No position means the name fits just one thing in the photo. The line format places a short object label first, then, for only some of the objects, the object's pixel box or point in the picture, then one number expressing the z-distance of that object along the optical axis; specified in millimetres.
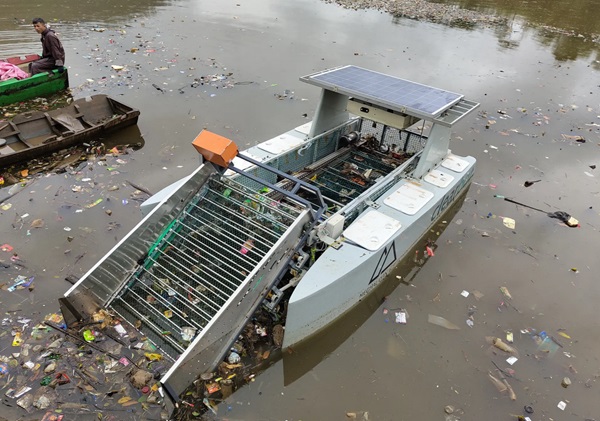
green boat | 8578
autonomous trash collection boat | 4203
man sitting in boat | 8953
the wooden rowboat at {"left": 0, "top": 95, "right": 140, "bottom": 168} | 7160
